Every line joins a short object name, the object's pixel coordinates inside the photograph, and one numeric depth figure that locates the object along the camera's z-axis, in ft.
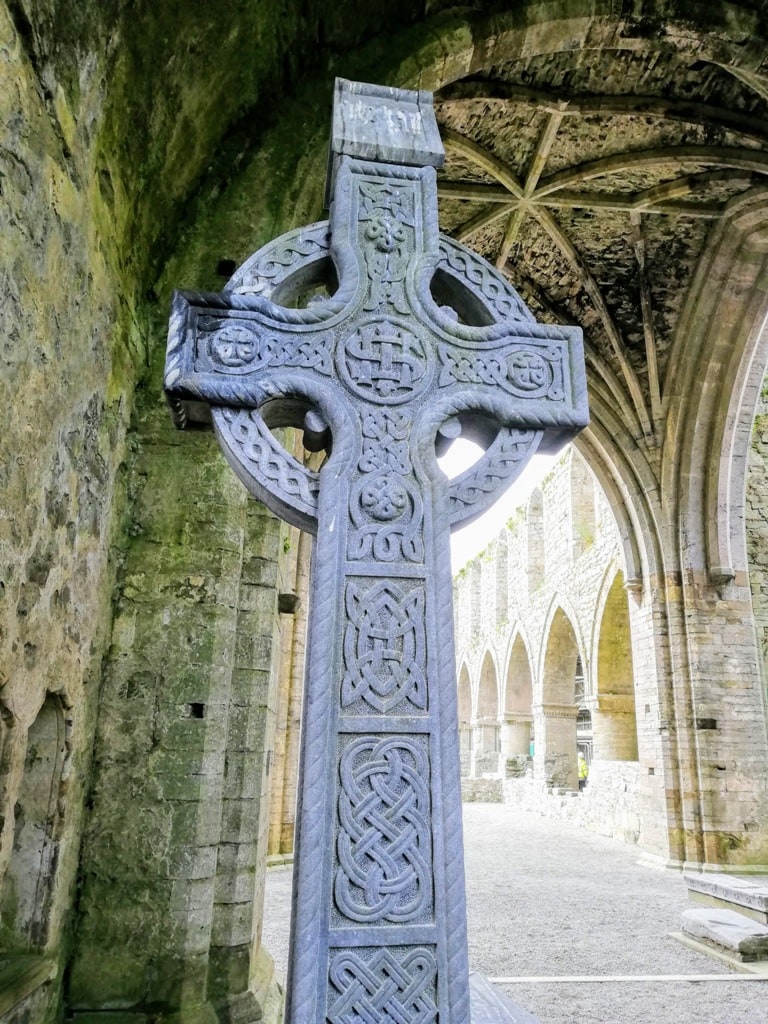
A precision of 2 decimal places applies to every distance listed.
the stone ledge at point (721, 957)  15.46
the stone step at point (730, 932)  16.19
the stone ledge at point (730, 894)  18.58
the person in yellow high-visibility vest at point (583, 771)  73.15
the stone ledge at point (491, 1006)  7.62
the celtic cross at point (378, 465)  4.45
